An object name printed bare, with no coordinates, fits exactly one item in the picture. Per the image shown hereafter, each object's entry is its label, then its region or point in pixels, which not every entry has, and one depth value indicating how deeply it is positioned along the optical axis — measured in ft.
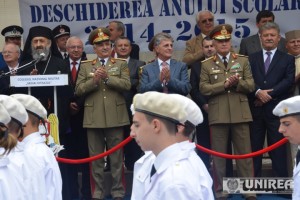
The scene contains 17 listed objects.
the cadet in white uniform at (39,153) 21.99
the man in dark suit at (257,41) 42.58
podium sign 37.22
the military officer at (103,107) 39.41
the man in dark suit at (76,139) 41.44
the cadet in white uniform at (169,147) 15.55
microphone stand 37.49
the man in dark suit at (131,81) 40.87
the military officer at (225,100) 39.13
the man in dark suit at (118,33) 44.23
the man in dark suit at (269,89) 39.89
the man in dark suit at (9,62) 39.89
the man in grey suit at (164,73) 38.46
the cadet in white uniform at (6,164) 17.38
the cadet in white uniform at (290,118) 21.42
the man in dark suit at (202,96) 40.71
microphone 37.99
